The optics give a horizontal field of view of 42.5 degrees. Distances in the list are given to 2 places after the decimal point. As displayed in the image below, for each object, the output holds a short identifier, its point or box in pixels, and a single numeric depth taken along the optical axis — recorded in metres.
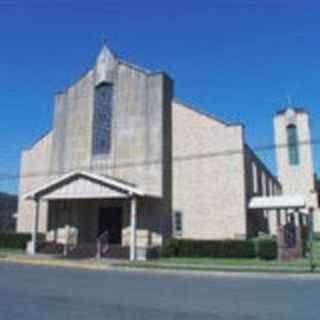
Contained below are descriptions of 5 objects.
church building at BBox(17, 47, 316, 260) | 25.67
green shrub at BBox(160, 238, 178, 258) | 24.62
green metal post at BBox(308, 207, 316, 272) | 18.52
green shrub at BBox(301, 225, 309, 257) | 25.88
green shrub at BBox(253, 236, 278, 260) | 22.75
